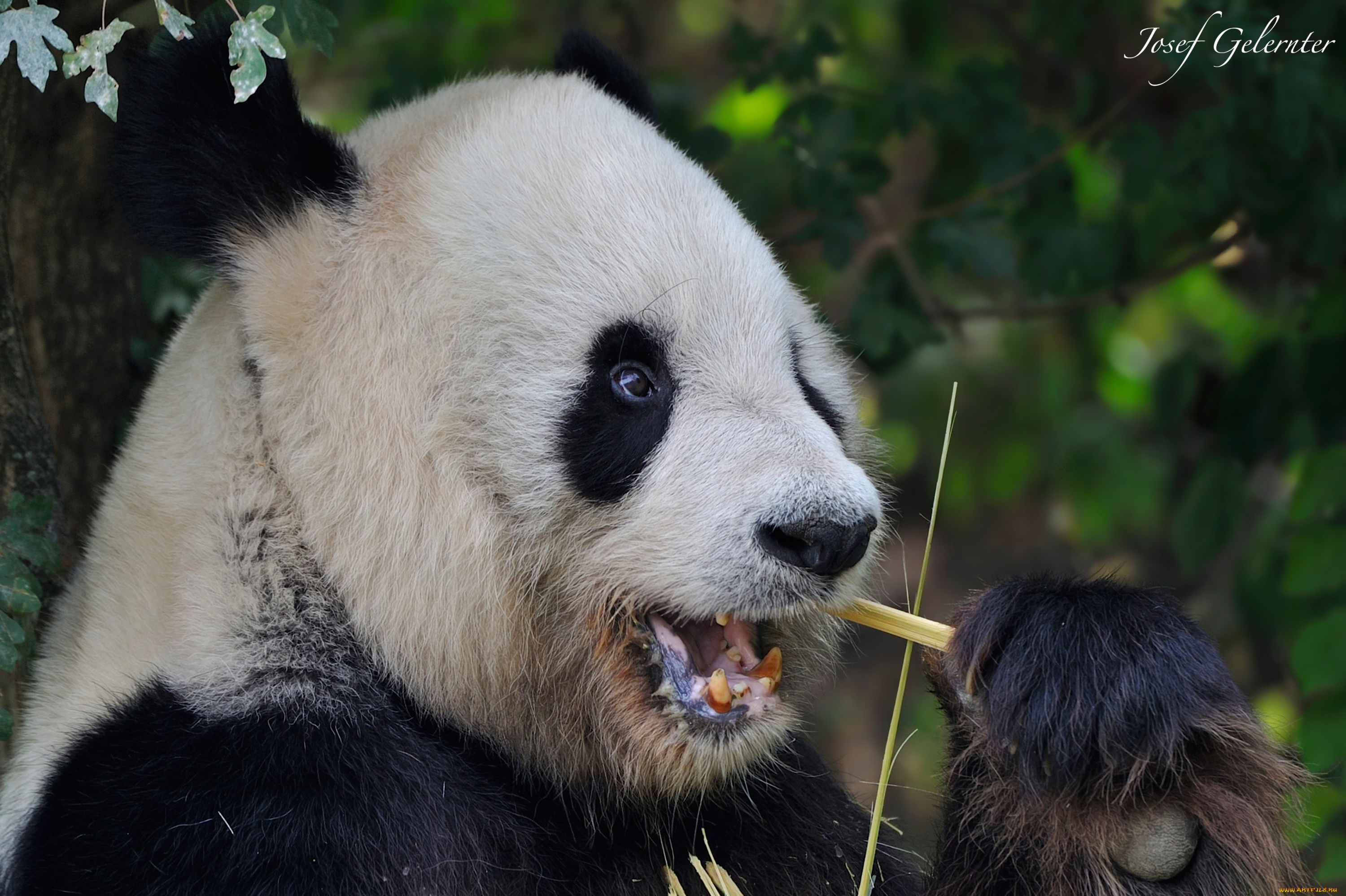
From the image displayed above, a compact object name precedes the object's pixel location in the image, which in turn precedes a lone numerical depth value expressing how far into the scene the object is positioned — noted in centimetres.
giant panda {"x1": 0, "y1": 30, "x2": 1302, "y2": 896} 501
